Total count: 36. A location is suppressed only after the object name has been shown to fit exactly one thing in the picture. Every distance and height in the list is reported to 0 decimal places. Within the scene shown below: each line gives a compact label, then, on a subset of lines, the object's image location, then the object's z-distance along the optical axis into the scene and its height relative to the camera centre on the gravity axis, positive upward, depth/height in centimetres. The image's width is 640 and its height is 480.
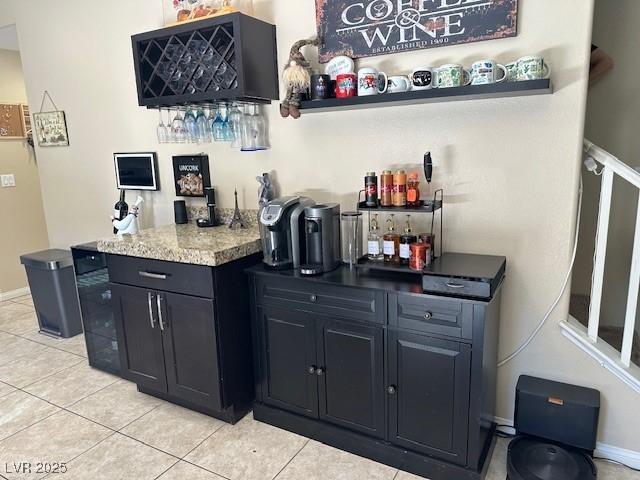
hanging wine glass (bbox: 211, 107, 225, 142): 266 +19
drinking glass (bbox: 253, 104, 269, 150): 265 +19
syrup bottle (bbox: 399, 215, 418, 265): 209 -42
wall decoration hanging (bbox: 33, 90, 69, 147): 363 +32
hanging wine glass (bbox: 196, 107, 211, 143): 271 +22
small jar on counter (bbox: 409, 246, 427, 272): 197 -44
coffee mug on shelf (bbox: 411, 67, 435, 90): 197 +33
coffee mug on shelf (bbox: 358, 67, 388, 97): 207 +34
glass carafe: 221 -39
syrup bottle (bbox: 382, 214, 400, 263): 216 -44
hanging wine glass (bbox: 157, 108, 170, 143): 280 +19
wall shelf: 176 +25
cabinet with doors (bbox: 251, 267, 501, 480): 183 -94
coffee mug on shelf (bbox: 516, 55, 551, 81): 178 +33
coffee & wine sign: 195 +60
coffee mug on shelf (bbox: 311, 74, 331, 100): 221 +35
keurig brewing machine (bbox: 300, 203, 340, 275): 216 -38
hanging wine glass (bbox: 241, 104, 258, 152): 264 +19
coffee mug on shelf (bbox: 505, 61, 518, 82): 185 +33
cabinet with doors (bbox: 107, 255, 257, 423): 225 -87
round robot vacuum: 185 -130
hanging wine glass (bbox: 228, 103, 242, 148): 265 +22
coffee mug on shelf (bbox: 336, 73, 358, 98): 213 +34
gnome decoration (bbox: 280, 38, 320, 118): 228 +40
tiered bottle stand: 201 -26
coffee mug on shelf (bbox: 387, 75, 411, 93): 206 +32
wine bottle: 299 -31
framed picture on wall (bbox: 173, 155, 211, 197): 295 -8
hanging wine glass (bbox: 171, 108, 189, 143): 274 +20
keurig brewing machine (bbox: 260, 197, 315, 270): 223 -37
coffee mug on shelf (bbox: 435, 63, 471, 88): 192 +33
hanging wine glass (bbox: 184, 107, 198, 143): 272 +23
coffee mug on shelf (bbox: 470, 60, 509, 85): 185 +33
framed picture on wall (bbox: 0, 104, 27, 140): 437 +44
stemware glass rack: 233 +54
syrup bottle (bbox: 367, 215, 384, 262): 221 -44
